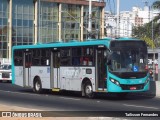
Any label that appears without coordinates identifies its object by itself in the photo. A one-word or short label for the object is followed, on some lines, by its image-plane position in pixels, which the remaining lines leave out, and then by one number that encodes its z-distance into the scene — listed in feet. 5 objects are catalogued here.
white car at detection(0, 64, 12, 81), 145.28
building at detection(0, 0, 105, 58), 251.39
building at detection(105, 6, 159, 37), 507.92
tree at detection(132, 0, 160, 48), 165.07
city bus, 74.95
